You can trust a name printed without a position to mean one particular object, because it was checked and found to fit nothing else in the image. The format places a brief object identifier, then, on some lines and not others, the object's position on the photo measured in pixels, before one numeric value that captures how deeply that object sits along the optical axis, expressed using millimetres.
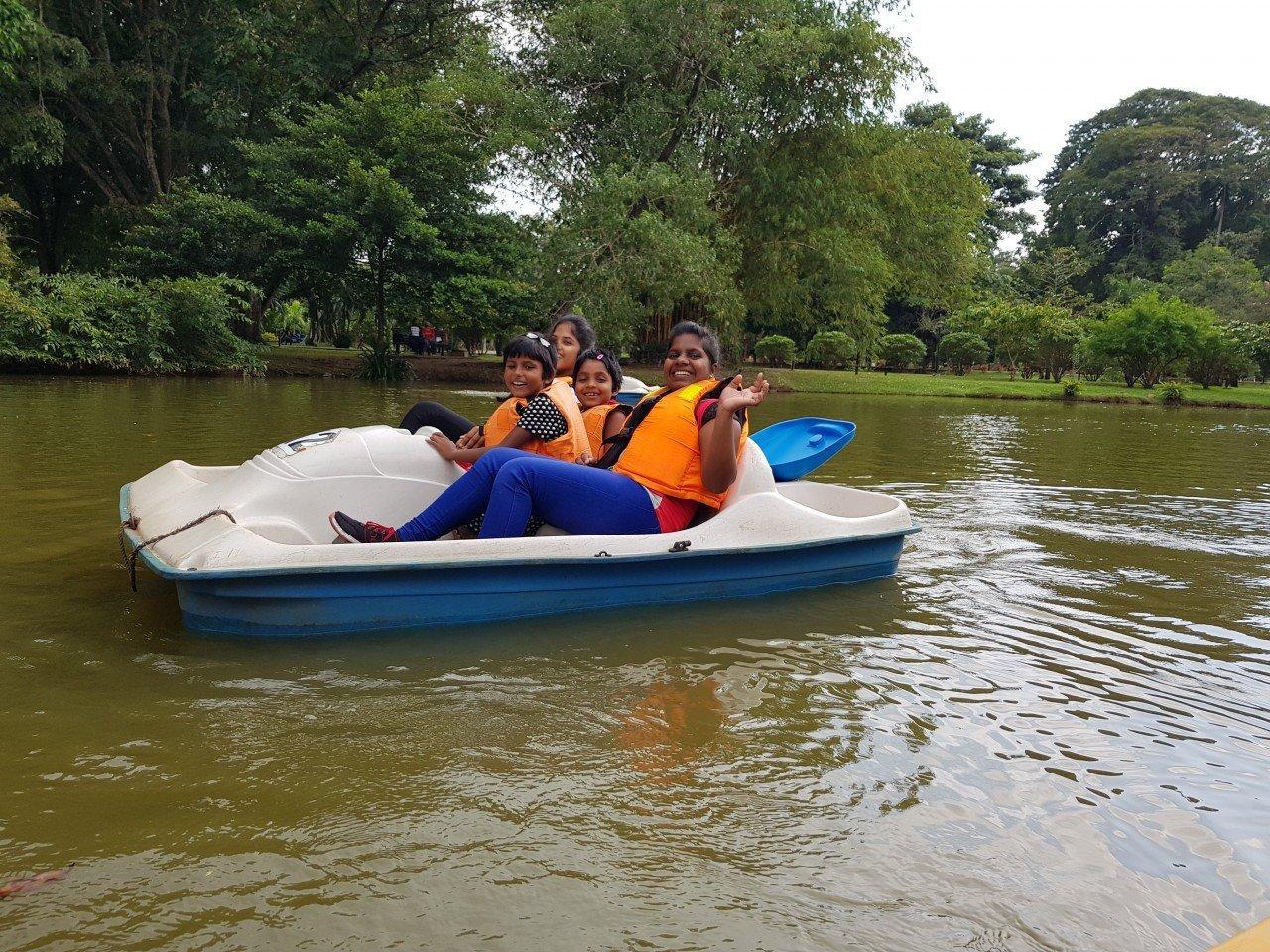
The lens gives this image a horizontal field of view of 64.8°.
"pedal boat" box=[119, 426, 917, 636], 3641
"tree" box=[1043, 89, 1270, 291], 46969
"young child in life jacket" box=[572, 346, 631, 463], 5184
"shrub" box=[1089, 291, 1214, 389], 27578
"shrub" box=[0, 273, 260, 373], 16312
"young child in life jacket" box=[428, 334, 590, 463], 4566
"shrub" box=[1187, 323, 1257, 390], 27844
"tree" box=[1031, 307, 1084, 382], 29703
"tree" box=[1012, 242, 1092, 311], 40688
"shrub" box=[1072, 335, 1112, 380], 28828
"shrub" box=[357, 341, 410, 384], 21500
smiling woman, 4094
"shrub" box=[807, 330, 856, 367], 30797
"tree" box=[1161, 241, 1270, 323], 33188
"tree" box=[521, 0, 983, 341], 19766
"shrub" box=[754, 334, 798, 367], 31000
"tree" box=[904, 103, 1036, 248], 45719
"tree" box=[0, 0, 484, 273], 21172
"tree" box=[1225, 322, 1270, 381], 28297
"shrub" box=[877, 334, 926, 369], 34750
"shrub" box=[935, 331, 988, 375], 33031
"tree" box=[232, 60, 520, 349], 20234
